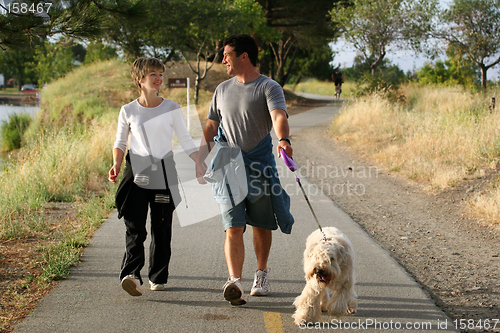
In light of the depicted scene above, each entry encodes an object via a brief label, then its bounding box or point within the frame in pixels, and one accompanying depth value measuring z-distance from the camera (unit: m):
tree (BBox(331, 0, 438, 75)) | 24.80
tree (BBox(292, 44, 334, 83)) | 60.47
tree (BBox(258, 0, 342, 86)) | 34.91
